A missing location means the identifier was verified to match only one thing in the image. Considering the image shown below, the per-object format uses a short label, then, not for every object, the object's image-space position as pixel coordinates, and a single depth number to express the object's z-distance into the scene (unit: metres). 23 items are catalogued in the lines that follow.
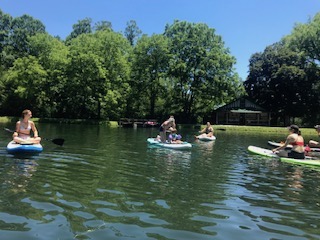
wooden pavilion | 51.54
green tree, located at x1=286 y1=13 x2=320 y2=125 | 45.99
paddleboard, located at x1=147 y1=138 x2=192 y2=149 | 15.15
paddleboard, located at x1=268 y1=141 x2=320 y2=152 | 14.98
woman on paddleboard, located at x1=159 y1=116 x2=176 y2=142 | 15.84
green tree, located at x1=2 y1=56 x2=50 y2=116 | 47.07
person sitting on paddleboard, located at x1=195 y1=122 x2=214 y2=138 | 22.58
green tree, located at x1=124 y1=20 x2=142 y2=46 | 69.55
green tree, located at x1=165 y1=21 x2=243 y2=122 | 49.95
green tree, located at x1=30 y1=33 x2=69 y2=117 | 48.82
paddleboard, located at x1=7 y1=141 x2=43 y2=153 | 10.99
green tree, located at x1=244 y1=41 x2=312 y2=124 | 50.70
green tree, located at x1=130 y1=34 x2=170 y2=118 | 49.86
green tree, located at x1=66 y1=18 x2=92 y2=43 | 71.43
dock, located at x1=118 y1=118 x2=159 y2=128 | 41.79
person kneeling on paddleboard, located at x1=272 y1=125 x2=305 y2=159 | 11.84
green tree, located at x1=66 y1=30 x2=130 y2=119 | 46.24
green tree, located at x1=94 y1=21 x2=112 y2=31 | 70.57
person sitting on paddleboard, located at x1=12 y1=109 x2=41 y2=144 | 11.20
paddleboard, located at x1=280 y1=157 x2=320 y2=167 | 11.38
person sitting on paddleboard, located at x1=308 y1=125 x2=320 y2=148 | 15.51
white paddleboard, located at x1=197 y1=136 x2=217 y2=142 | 22.15
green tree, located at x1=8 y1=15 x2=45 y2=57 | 63.28
